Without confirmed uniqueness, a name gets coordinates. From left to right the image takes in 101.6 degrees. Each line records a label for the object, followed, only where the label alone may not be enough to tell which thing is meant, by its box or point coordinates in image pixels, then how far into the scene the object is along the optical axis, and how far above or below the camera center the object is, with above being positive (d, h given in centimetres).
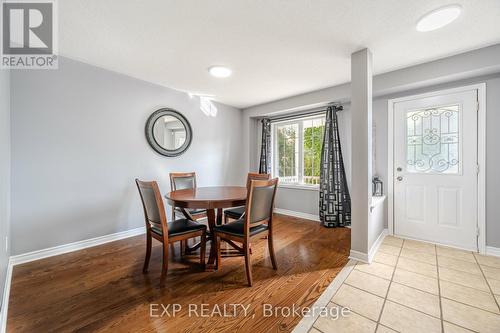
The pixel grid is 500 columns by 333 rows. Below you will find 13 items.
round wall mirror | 313 +53
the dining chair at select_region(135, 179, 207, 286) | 179 -61
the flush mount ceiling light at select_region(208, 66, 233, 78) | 262 +124
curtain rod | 350 +99
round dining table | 186 -33
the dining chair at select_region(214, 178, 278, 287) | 179 -56
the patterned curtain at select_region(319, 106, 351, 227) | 341 -30
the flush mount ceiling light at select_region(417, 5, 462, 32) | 162 +124
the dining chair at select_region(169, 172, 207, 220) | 274 -28
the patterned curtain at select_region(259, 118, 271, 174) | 443 +35
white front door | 248 -6
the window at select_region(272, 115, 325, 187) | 395 +31
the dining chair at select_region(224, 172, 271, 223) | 253 -61
